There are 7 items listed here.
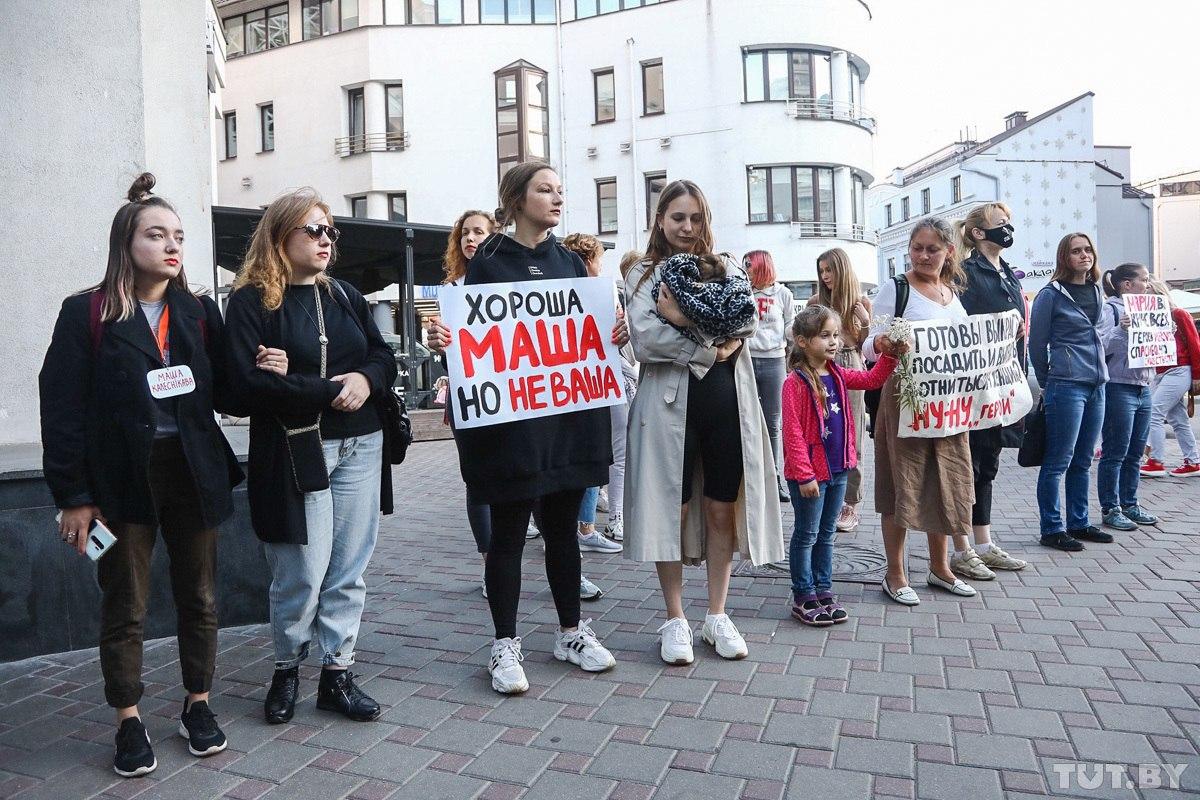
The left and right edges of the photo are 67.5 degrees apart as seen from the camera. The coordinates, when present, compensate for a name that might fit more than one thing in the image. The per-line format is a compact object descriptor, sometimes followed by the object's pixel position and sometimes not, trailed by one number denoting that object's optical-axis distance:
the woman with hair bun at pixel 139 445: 3.16
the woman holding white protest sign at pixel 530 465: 3.85
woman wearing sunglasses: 3.44
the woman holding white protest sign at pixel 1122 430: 6.89
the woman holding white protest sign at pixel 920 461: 4.95
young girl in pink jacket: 4.62
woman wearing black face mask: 5.41
